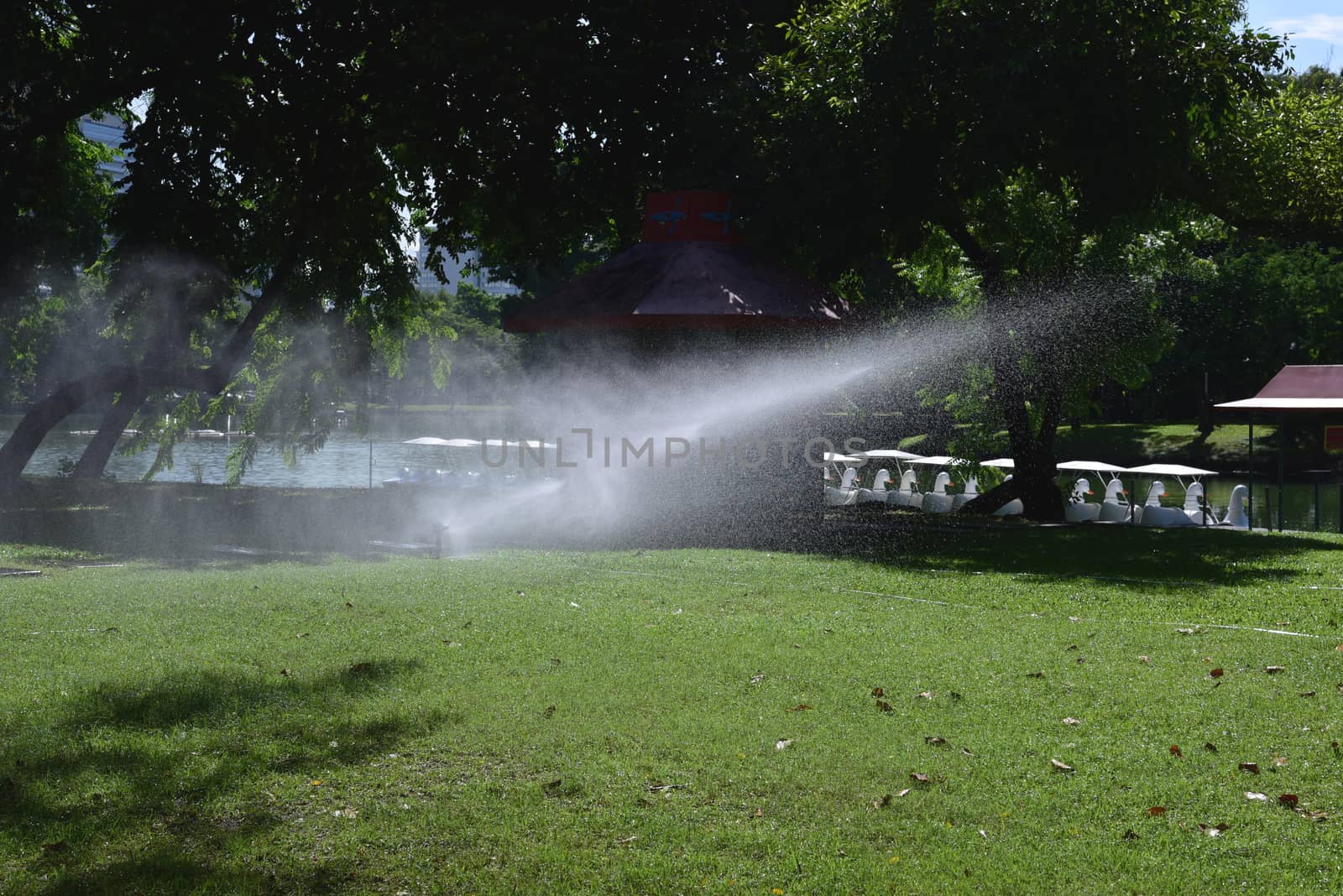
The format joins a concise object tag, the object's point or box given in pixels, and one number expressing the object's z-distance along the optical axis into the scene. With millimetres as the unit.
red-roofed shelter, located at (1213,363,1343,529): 26234
